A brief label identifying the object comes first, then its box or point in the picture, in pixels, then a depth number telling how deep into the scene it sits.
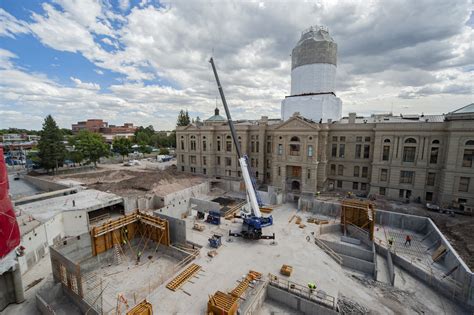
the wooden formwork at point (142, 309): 12.56
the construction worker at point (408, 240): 22.60
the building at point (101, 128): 147.25
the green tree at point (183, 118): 93.56
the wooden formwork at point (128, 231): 20.59
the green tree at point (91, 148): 54.78
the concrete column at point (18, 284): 15.13
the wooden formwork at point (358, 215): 23.59
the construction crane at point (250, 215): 22.84
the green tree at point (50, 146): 46.25
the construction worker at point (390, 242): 22.20
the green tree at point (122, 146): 70.88
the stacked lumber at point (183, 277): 15.89
